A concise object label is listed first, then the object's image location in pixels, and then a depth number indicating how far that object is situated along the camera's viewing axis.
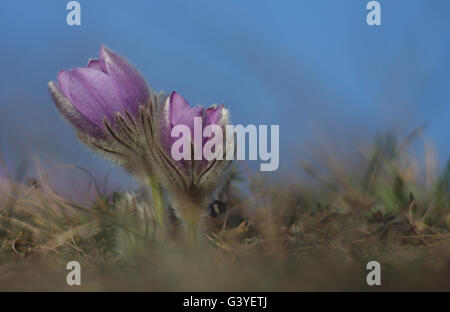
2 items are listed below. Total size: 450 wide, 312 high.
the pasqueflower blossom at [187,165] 0.47
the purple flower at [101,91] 0.48
